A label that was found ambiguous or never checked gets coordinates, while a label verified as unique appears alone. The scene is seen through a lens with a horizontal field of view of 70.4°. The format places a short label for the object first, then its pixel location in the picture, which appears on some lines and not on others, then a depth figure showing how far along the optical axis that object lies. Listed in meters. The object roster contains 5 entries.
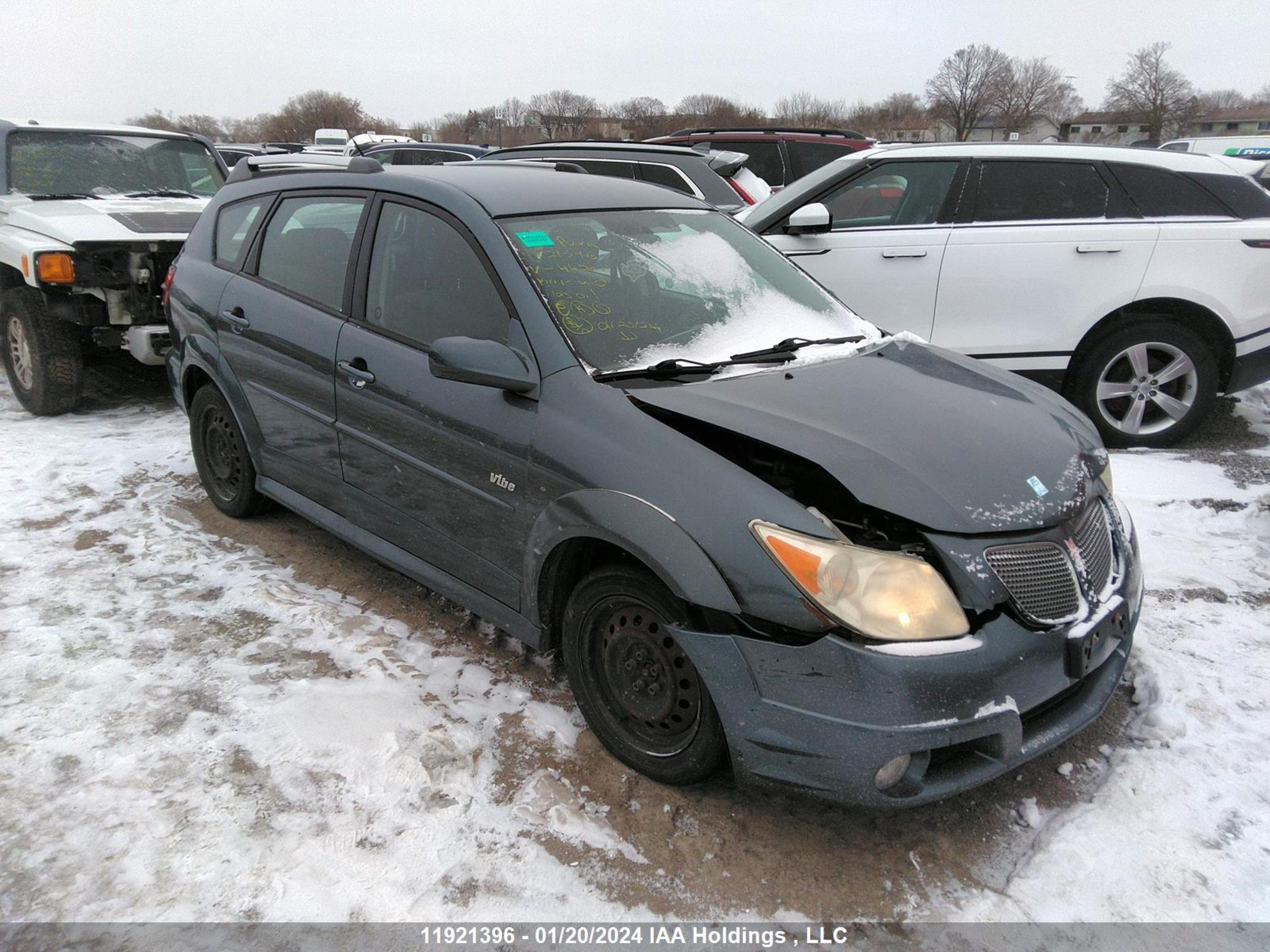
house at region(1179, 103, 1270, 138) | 85.75
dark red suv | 10.56
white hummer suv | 5.83
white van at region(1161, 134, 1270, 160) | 14.57
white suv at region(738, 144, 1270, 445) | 5.46
